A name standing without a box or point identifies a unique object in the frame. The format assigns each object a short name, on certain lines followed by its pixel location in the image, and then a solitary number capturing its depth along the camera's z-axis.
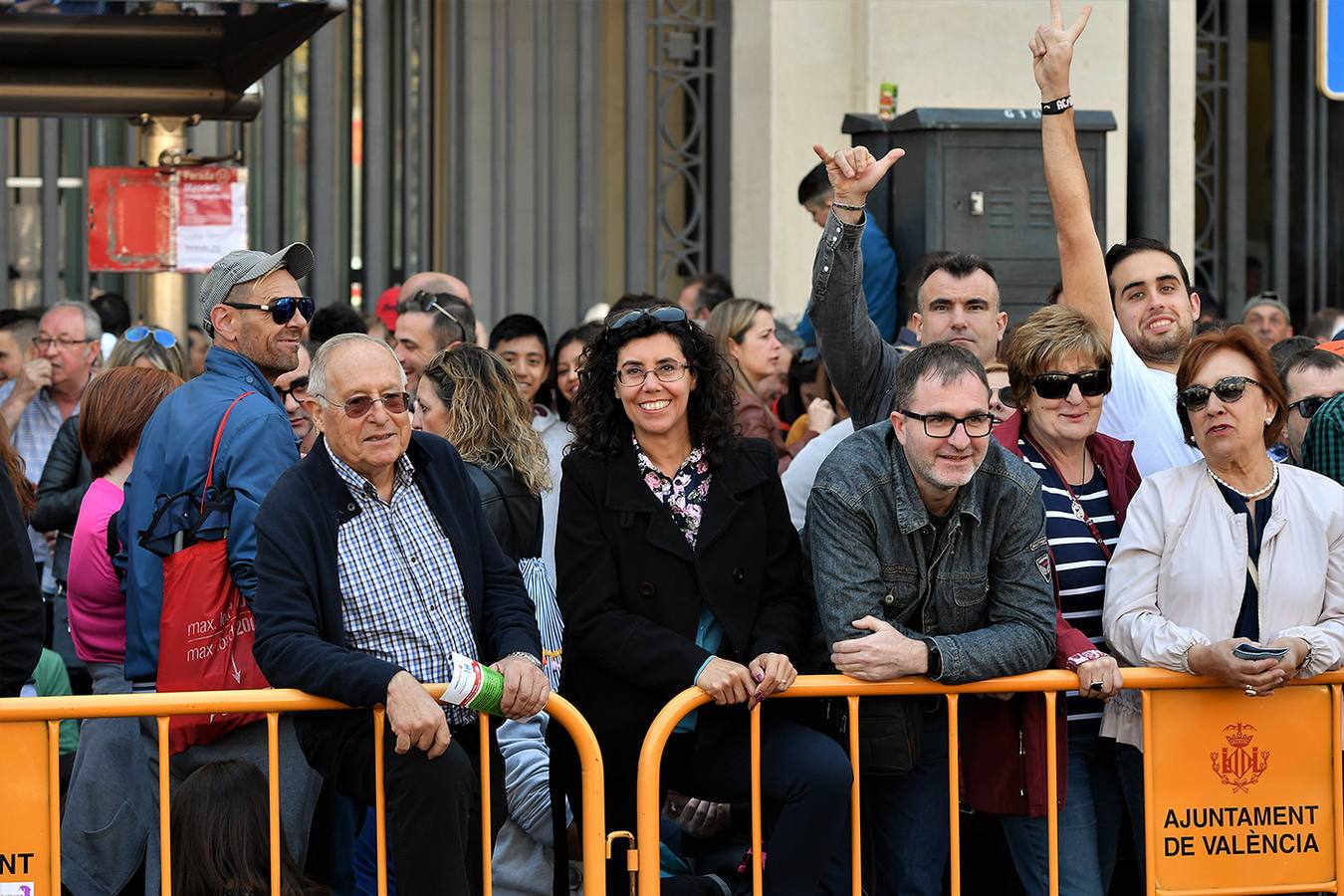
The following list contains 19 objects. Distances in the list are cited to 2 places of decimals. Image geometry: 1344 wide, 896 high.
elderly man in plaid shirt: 9.24
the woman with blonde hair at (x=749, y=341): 16.44
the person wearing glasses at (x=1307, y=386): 12.30
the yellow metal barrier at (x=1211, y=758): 9.84
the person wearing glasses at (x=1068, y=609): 10.16
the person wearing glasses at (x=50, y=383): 16.56
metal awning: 12.78
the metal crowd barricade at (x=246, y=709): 9.18
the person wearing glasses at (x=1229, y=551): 10.18
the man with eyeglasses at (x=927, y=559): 9.80
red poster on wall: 16.69
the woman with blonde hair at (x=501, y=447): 11.95
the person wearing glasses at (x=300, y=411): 14.08
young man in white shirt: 11.68
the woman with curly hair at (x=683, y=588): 9.76
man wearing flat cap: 10.39
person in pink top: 10.95
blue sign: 12.55
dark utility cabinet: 16.23
